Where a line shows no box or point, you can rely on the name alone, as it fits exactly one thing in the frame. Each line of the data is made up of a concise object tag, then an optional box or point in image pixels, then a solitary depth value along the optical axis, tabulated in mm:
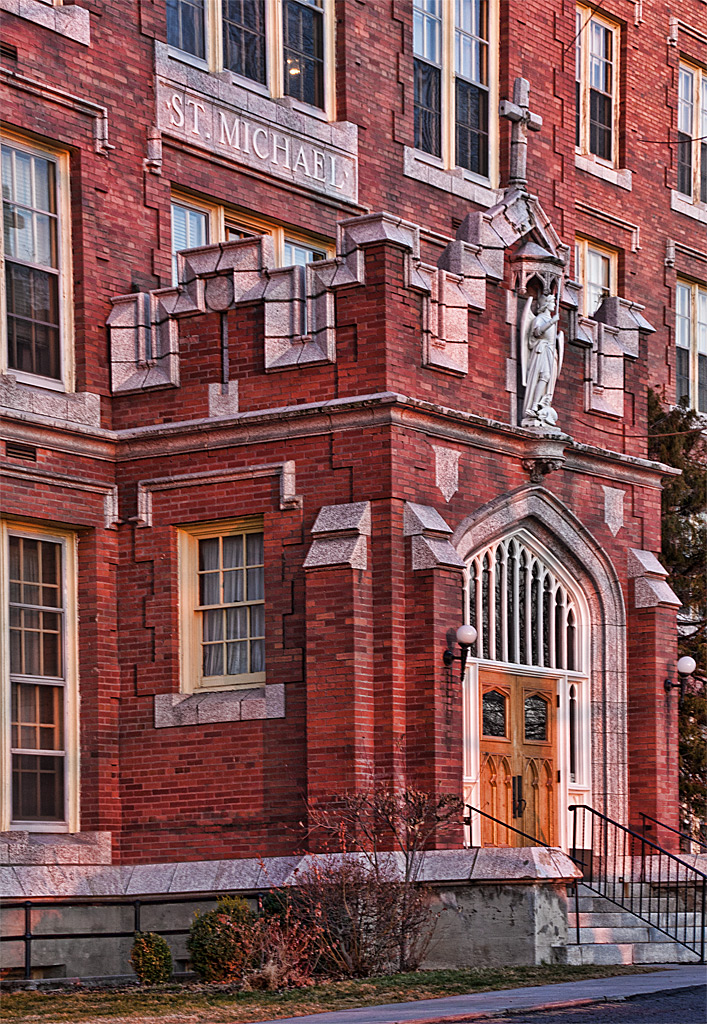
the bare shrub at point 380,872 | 15883
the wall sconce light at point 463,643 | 17219
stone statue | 19391
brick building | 17516
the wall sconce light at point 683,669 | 20936
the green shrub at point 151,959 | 16266
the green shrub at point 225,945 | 15555
